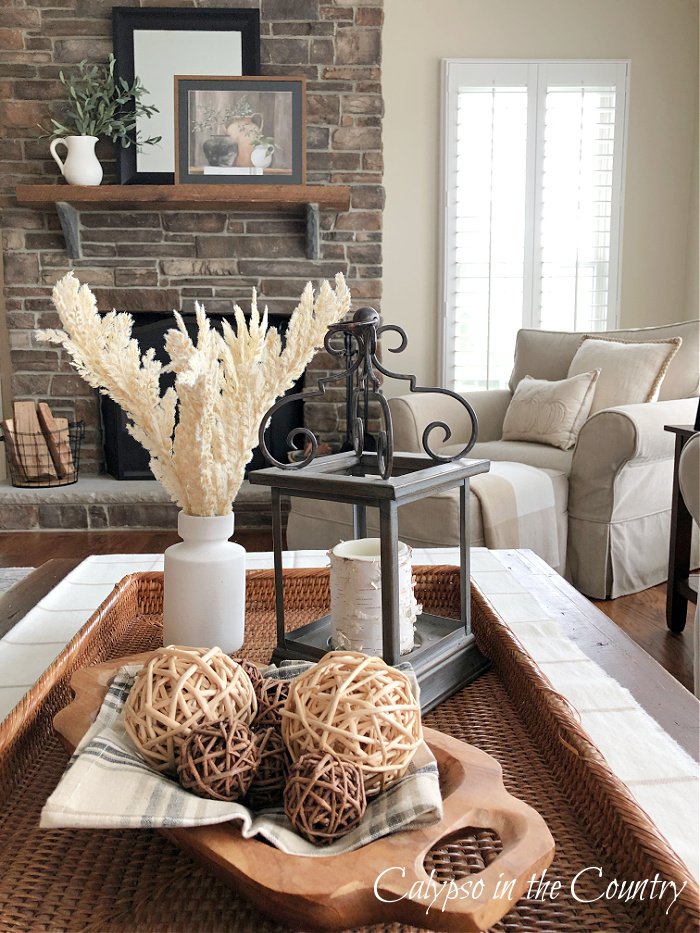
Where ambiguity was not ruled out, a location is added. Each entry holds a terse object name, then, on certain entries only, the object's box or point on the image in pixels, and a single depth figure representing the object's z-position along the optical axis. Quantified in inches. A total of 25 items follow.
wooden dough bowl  19.7
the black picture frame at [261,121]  146.1
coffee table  31.9
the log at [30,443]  151.2
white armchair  101.3
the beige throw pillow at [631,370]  116.7
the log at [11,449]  151.3
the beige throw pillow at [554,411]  119.8
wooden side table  97.0
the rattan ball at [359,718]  23.3
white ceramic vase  36.2
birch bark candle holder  34.1
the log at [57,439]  151.7
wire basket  151.7
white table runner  26.4
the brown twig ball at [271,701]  26.0
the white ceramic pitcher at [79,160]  145.6
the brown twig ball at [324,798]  22.1
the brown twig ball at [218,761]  23.3
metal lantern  32.2
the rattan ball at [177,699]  24.5
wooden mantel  144.4
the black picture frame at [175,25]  149.6
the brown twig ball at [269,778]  24.2
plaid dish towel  21.7
